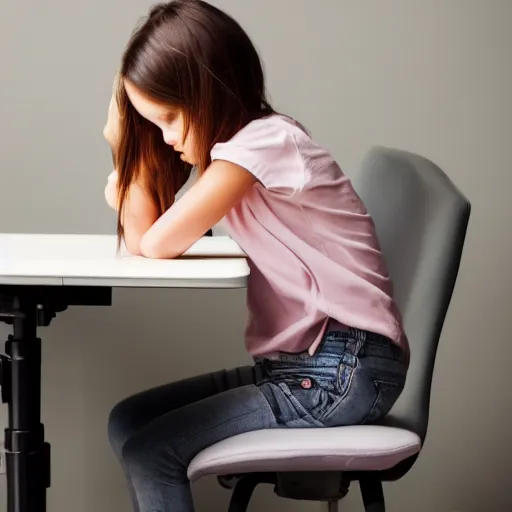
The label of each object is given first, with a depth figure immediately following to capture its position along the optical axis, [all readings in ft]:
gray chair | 9.64
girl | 9.84
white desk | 9.61
